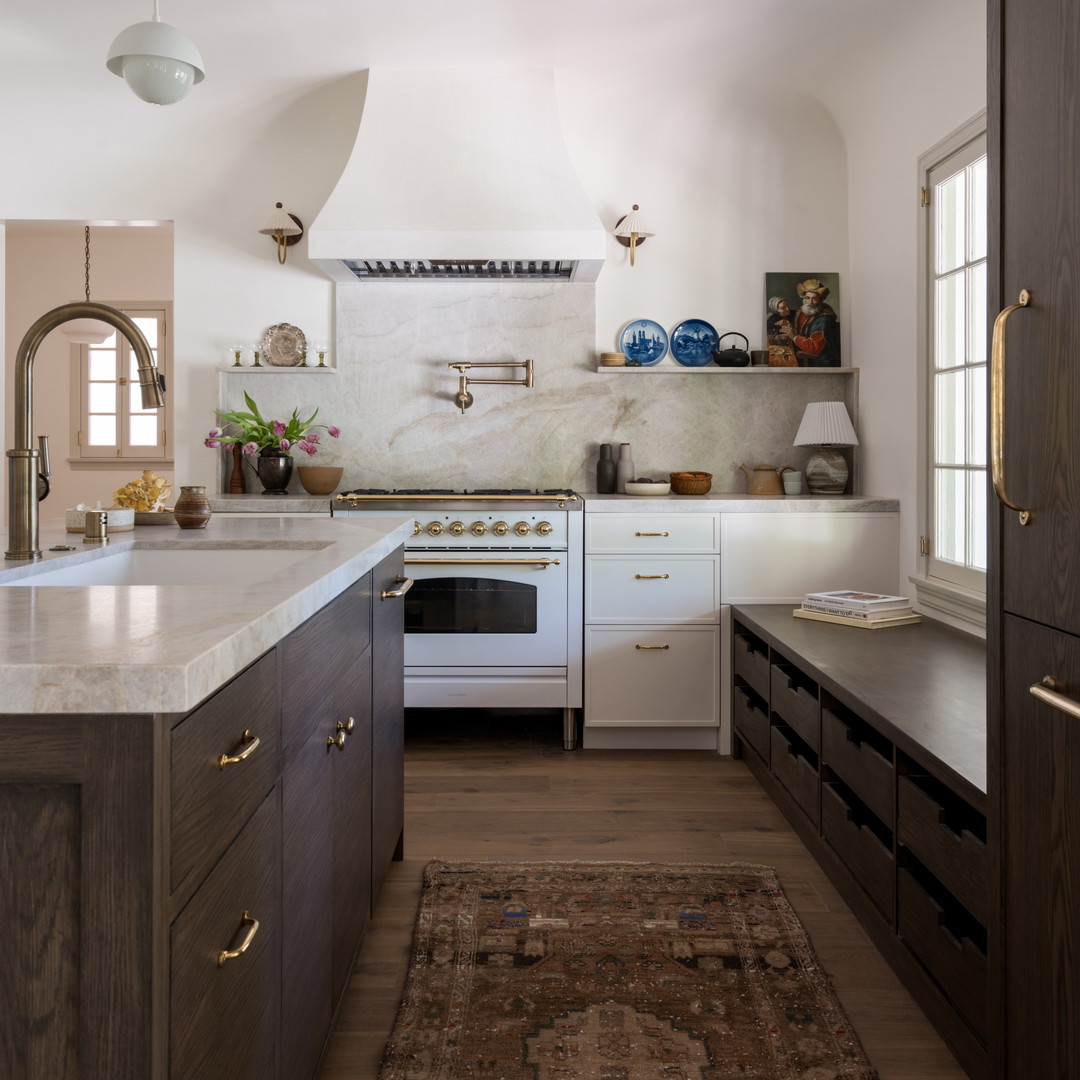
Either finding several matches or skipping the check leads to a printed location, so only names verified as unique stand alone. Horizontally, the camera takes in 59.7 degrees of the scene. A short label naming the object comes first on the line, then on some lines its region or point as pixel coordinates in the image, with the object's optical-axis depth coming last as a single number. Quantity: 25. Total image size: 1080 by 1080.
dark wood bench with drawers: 1.65
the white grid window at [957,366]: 2.94
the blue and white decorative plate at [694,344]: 4.16
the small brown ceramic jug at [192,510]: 2.20
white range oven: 3.57
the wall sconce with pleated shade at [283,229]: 4.05
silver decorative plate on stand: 4.13
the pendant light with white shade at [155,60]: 2.42
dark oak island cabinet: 0.78
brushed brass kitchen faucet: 1.56
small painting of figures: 4.11
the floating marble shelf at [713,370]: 4.02
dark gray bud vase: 4.07
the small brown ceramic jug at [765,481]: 4.00
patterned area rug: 1.69
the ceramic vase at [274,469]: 3.97
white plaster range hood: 3.59
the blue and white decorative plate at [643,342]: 4.15
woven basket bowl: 3.82
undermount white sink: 1.85
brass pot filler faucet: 4.10
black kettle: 4.03
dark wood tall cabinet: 1.12
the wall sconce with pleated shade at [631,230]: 4.05
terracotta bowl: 3.95
